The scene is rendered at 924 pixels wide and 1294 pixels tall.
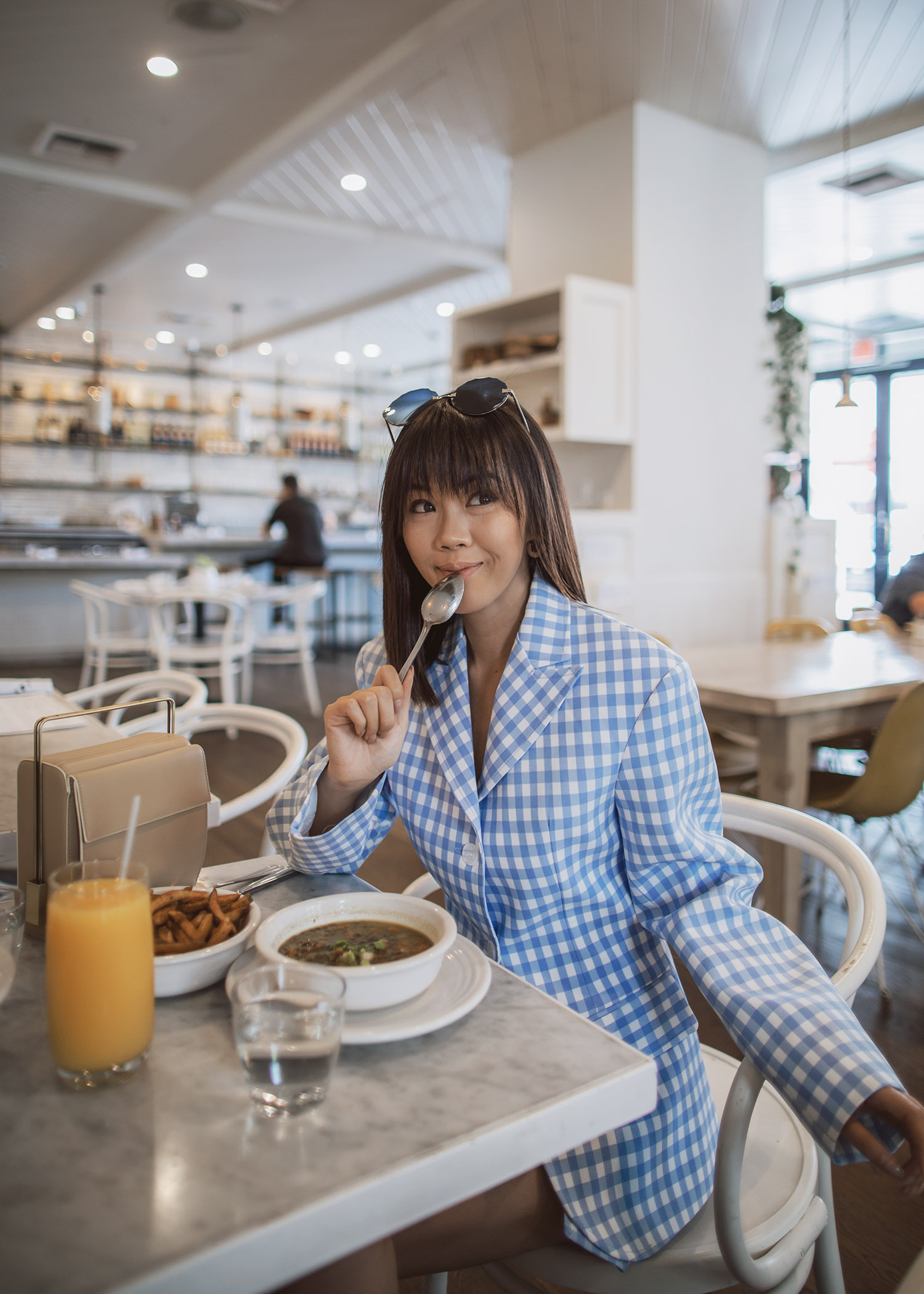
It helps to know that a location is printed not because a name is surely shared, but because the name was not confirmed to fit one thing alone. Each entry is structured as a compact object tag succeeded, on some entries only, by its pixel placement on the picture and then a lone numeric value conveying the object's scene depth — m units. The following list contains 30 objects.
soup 0.78
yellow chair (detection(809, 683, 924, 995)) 2.44
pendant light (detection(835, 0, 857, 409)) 3.83
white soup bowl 0.71
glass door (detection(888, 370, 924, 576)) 9.10
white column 4.52
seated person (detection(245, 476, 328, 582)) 7.85
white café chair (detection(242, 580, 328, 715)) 5.86
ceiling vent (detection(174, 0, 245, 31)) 3.72
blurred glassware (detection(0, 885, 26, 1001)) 0.78
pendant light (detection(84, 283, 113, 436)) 8.98
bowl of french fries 0.76
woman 0.90
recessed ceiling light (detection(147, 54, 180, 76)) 4.22
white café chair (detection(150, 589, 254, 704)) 5.09
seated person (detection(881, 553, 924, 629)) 4.26
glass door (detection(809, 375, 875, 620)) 9.50
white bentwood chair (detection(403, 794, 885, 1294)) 0.82
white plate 0.68
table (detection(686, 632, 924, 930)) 2.32
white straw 0.64
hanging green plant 5.11
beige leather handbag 0.88
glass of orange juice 0.64
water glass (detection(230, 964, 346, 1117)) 0.61
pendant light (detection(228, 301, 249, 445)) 9.16
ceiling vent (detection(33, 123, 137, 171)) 5.09
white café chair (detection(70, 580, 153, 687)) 5.38
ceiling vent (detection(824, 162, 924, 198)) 5.19
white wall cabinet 4.27
